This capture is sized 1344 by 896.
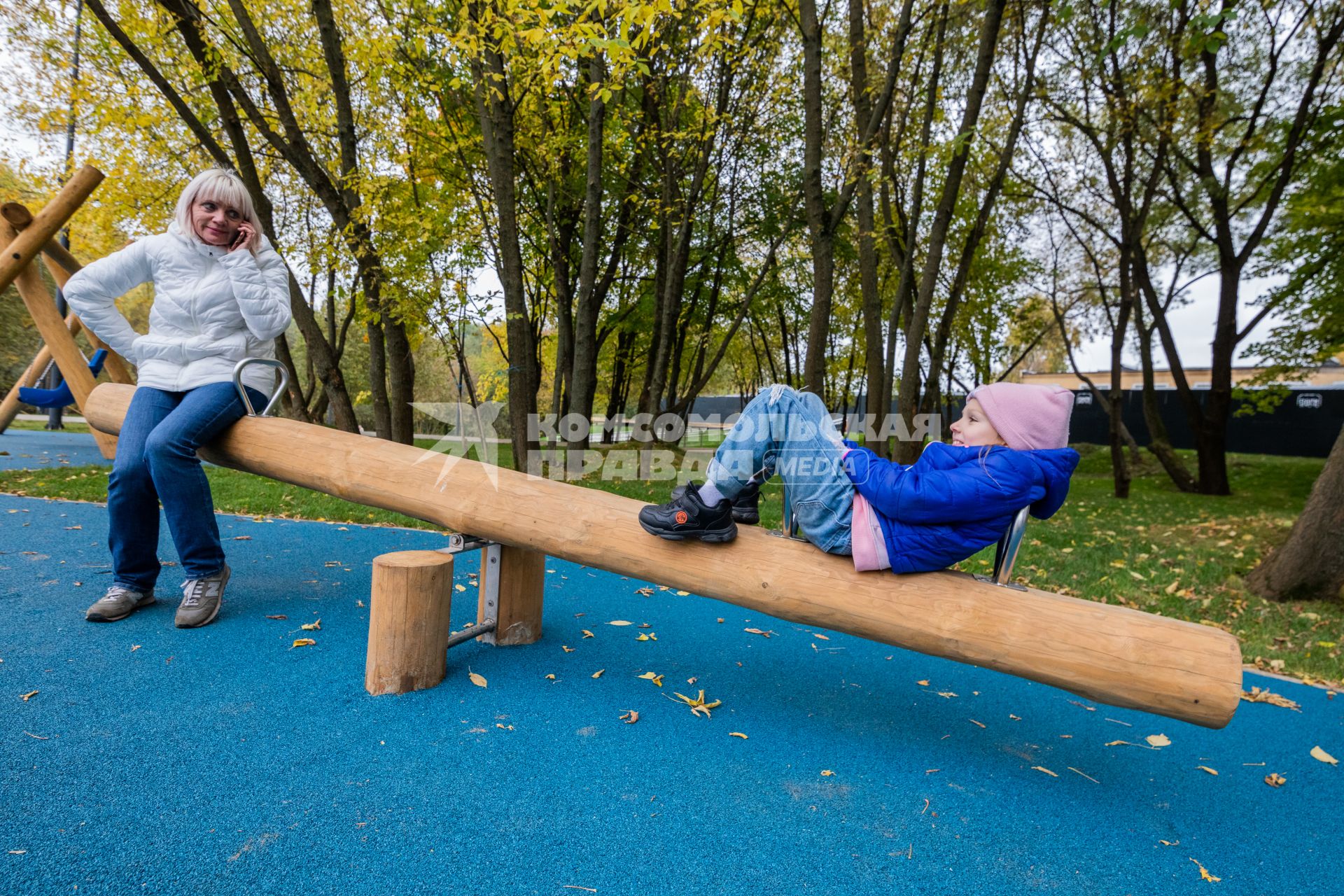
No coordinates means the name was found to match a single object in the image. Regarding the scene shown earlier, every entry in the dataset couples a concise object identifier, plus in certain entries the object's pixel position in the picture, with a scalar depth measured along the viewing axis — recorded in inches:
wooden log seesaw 86.7
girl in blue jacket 92.0
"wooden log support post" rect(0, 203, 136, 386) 186.5
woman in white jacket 130.3
